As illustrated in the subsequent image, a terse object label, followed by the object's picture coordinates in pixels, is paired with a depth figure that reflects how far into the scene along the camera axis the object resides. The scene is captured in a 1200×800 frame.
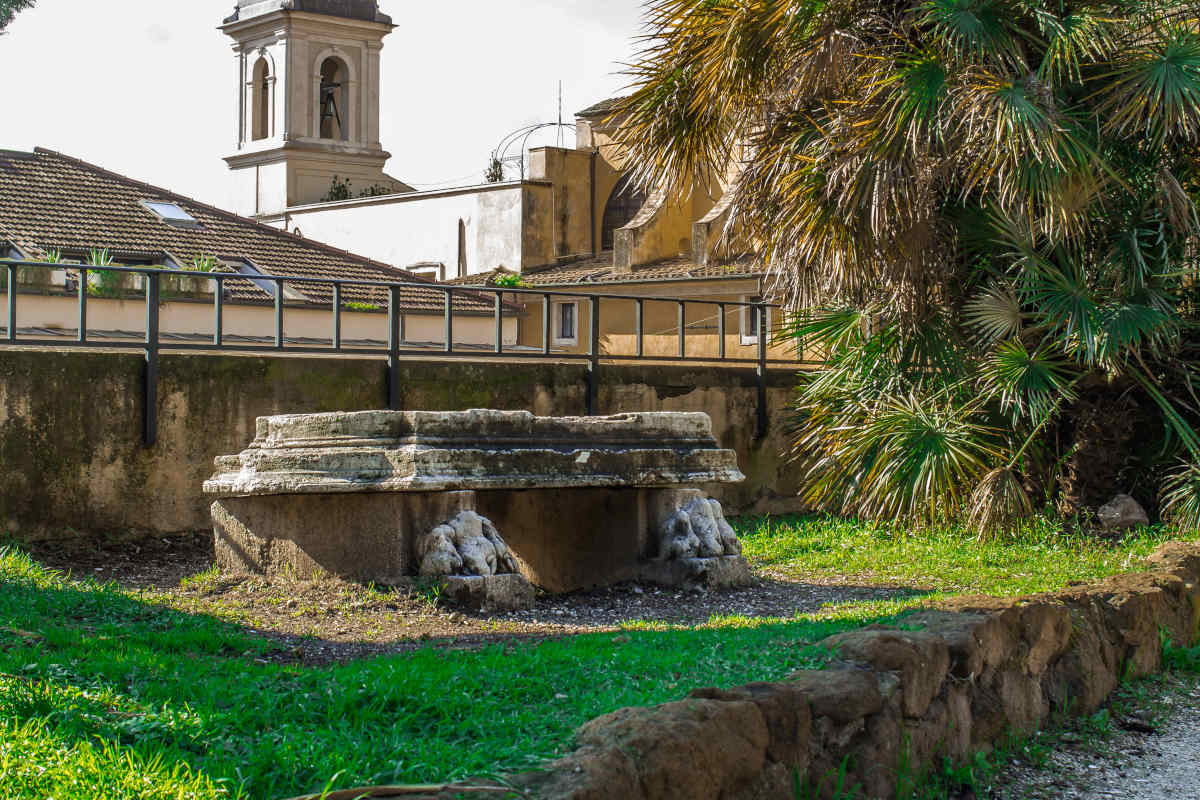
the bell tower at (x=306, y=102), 43.06
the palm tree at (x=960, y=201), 10.57
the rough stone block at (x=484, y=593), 7.76
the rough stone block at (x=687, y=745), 3.65
